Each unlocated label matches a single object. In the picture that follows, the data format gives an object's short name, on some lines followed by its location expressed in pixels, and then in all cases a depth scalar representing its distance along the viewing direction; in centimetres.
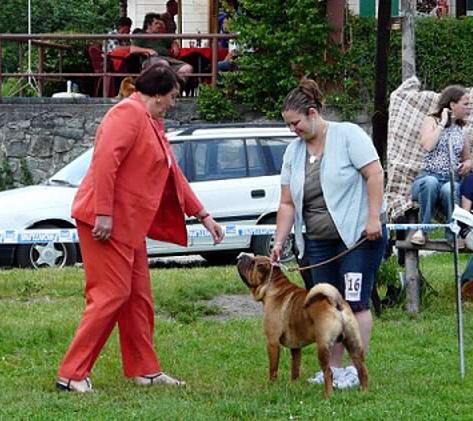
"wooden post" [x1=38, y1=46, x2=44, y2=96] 2223
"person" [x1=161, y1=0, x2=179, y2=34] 2216
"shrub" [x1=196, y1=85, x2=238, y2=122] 2083
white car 1508
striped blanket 1087
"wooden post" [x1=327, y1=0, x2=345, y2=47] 2094
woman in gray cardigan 773
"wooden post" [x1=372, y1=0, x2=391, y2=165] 1377
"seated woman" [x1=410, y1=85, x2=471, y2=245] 1041
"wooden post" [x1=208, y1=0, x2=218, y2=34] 2402
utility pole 1255
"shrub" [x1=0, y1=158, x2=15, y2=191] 2059
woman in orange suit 762
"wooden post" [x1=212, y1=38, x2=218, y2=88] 2114
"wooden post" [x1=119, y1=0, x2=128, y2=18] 2766
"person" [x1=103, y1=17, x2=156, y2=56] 2080
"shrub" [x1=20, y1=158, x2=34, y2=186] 2073
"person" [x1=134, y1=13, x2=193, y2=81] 2080
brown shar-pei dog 746
